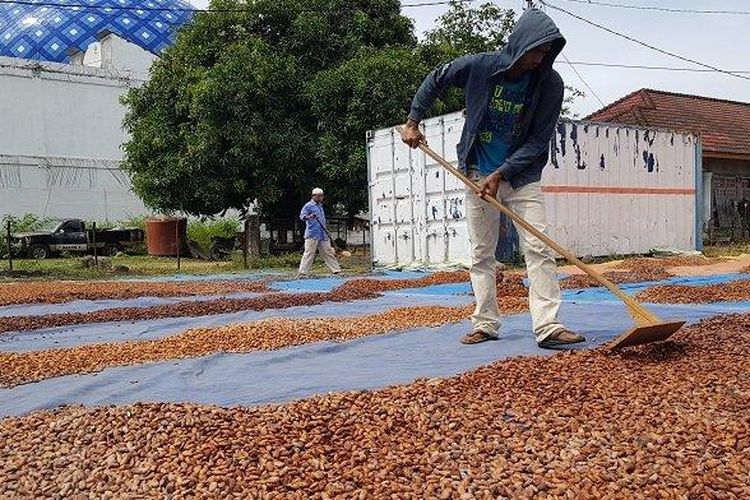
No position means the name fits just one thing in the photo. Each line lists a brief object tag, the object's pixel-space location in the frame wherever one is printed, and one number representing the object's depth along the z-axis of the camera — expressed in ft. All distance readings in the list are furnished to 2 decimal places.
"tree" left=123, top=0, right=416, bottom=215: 52.01
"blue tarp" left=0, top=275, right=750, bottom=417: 10.39
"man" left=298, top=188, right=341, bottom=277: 38.99
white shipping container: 40.83
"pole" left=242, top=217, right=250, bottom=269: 57.31
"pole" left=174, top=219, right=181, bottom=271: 67.55
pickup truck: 70.49
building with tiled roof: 61.62
